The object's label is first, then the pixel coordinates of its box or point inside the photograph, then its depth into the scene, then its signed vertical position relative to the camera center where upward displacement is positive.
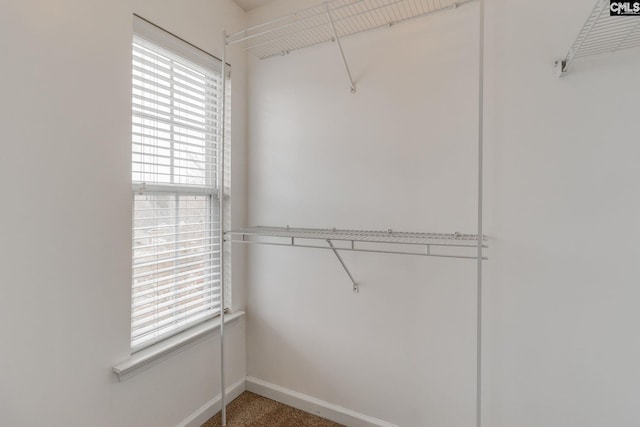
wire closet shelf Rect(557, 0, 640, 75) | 1.07 +0.64
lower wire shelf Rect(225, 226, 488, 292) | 1.44 -0.13
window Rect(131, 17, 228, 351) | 1.49 +0.14
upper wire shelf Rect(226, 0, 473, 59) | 1.50 +1.01
